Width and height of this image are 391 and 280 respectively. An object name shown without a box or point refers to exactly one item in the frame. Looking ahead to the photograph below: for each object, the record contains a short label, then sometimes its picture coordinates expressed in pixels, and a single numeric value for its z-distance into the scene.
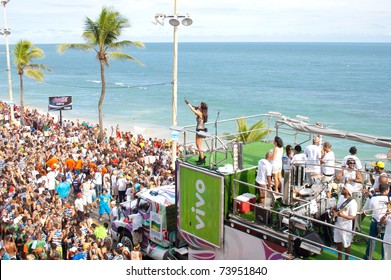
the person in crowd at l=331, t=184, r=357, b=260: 8.04
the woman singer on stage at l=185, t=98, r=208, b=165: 10.84
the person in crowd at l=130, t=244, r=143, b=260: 10.34
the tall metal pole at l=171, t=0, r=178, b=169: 16.69
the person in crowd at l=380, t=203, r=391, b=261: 7.58
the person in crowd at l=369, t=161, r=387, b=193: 9.49
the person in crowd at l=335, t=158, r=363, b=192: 9.77
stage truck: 8.49
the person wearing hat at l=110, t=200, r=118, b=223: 13.45
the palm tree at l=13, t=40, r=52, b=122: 34.66
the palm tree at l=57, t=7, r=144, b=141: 25.73
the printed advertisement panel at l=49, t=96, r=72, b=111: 33.00
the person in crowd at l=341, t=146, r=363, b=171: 10.36
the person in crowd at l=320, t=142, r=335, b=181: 10.58
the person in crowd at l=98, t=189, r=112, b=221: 14.91
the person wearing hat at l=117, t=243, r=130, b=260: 10.50
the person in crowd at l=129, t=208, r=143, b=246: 12.37
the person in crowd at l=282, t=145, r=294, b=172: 11.20
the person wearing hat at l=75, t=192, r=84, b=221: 14.26
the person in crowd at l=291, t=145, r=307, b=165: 10.78
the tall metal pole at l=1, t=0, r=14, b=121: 32.96
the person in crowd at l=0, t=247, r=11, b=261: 9.93
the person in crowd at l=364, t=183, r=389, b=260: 8.15
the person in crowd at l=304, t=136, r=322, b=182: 11.34
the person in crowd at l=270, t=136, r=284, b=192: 9.88
